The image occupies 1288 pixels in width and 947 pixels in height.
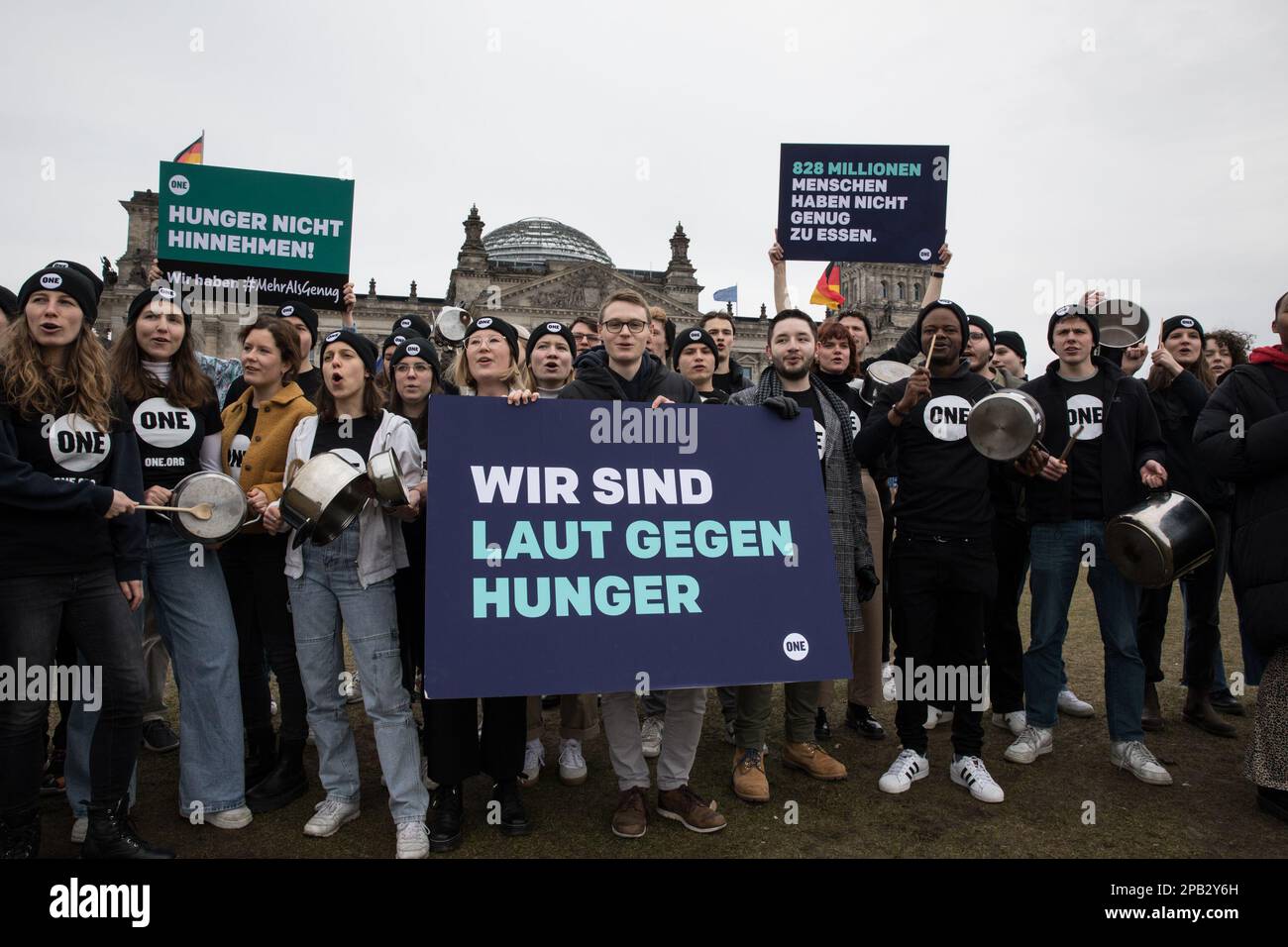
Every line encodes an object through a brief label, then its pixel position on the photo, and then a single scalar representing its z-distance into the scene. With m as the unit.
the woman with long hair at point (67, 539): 3.52
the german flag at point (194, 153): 17.98
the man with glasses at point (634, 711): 4.10
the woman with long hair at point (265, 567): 4.41
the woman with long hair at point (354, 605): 3.94
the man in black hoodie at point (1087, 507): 5.01
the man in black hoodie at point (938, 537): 4.75
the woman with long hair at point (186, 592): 4.17
